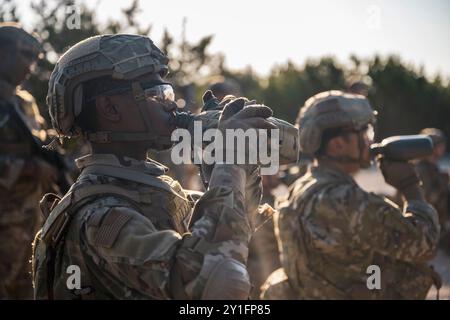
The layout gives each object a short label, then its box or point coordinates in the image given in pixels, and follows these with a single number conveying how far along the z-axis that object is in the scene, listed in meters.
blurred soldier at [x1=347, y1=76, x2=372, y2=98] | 9.48
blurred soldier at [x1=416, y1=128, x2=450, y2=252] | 10.73
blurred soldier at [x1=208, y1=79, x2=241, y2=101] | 7.90
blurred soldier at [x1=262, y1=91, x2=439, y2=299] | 4.71
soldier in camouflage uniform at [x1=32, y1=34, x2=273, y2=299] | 2.37
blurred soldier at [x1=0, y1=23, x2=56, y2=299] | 6.67
